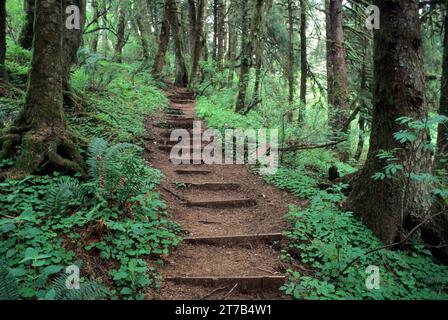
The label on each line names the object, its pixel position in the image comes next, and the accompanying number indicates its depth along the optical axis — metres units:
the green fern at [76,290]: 2.90
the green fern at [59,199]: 3.97
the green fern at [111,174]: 4.50
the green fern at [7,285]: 2.78
